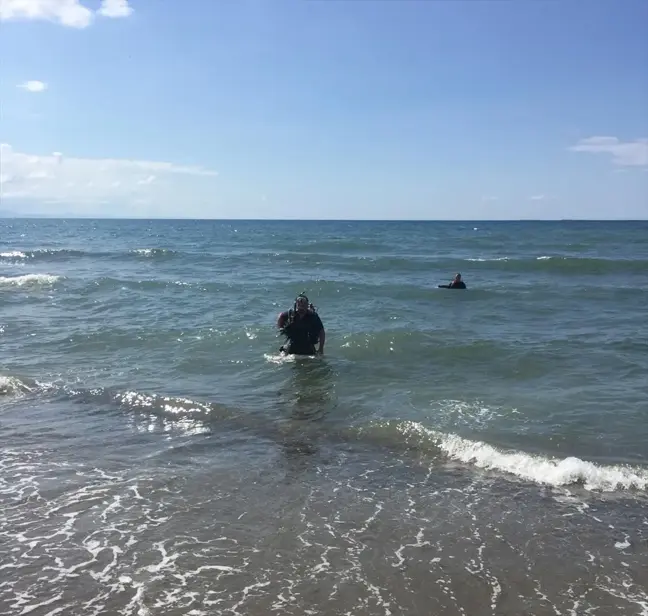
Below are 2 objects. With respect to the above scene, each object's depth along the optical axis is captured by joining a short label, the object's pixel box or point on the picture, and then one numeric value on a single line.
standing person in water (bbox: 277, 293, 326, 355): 13.73
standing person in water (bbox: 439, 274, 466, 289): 25.95
